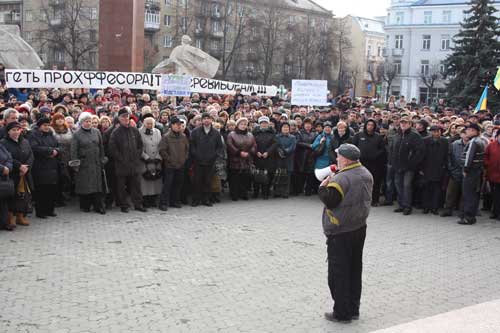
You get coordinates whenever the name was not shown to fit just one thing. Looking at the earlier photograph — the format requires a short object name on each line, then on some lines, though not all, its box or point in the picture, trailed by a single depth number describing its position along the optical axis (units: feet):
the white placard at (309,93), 63.21
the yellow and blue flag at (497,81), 66.19
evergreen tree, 107.86
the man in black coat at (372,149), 45.16
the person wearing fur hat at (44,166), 36.55
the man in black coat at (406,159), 42.75
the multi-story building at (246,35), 226.17
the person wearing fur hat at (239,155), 45.47
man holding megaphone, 21.56
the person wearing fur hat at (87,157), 38.42
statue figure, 78.54
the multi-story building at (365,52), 300.40
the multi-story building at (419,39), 282.36
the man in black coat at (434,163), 42.88
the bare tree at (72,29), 178.31
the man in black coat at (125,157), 39.58
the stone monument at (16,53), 76.43
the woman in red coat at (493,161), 41.34
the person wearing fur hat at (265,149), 46.80
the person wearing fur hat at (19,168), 34.01
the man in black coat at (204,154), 42.98
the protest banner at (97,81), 57.31
